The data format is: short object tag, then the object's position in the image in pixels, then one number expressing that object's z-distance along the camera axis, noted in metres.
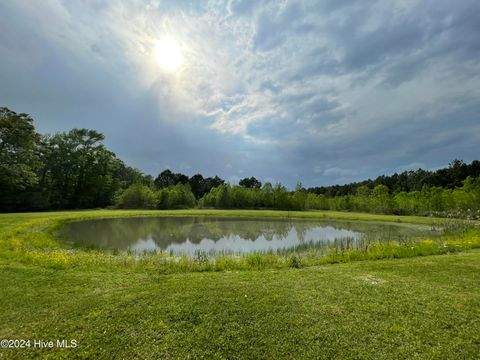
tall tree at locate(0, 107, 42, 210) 36.50
